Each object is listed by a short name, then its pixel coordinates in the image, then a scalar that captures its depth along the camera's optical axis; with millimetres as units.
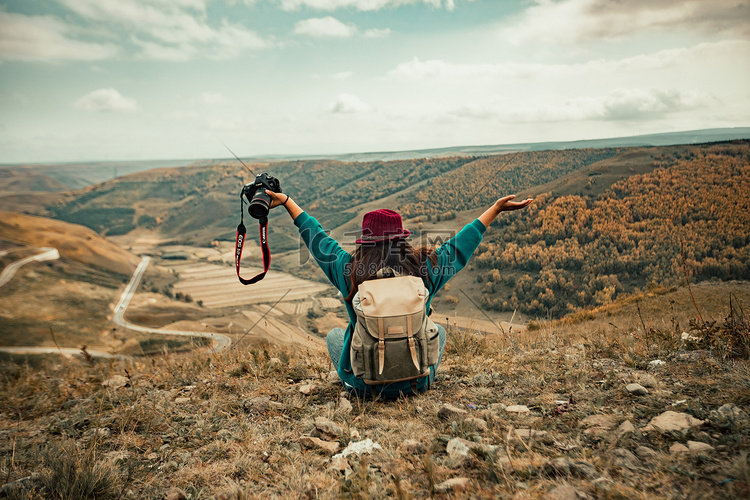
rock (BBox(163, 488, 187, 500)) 2277
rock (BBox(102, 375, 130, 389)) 4738
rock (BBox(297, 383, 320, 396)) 4090
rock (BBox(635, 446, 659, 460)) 2155
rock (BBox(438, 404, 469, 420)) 3121
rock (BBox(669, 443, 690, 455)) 2135
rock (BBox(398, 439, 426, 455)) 2625
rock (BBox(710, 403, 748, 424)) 2357
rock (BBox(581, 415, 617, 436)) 2604
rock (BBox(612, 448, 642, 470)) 2096
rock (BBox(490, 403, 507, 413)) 3253
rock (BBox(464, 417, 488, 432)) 2897
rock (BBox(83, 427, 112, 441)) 3293
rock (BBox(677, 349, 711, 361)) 3888
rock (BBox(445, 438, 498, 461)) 2400
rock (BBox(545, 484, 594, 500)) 1784
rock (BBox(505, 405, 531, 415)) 3165
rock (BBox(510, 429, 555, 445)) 2562
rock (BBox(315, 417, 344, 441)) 3006
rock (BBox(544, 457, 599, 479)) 2029
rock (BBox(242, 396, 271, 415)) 3680
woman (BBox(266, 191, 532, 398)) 3268
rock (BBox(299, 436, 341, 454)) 2802
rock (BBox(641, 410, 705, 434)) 2410
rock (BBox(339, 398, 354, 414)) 3484
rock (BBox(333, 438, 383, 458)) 2678
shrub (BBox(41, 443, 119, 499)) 2246
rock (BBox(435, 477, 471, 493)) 2059
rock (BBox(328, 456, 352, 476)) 2412
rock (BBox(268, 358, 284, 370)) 4898
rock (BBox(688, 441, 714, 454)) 2105
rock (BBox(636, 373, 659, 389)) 3279
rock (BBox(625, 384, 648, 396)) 3137
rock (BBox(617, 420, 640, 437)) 2436
